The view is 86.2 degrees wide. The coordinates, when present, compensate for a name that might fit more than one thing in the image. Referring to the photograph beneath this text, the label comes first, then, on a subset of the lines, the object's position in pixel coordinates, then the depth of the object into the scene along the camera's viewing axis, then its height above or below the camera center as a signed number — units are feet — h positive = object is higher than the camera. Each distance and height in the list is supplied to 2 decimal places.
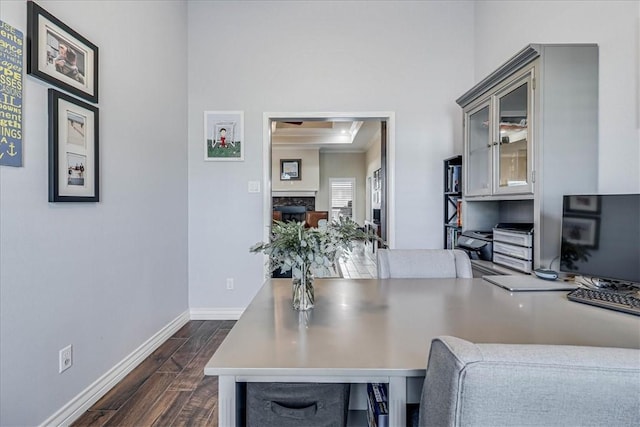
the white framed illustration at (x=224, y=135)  10.84 +2.35
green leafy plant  3.78 -0.41
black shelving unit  9.77 +0.28
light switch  10.91 +0.72
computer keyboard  3.83 -1.07
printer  7.90 -0.81
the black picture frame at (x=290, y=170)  29.96 +3.46
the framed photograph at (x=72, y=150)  5.37 +1.00
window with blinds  32.76 +1.48
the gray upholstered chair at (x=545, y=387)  1.61 -0.84
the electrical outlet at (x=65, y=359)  5.53 -2.48
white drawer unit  6.39 -0.72
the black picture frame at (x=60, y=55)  4.99 +2.50
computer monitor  4.49 -0.37
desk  2.57 -1.15
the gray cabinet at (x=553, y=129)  5.89 +1.44
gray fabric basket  2.88 -1.66
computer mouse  5.35 -1.01
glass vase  3.92 -0.95
